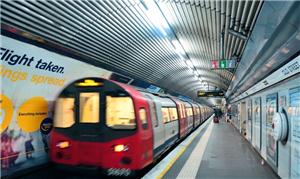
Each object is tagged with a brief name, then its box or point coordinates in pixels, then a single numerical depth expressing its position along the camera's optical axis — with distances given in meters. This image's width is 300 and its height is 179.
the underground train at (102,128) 6.01
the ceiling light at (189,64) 15.76
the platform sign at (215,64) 12.18
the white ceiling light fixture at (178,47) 11.13
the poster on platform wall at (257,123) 8.47
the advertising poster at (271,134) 6.22
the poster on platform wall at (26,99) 6.49
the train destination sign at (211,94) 28.38
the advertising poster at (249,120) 10.88
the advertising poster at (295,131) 4.54
